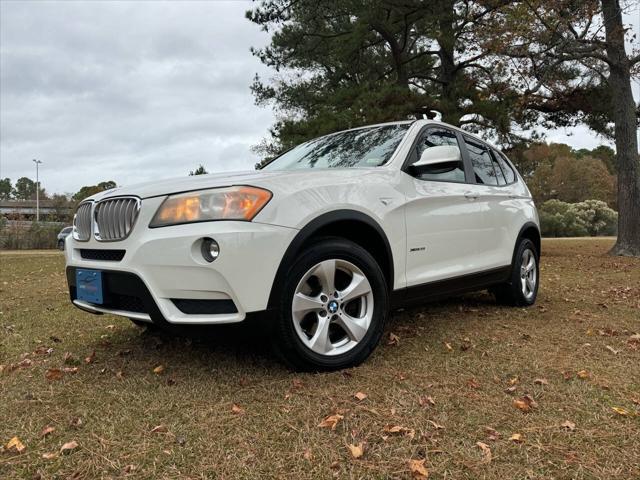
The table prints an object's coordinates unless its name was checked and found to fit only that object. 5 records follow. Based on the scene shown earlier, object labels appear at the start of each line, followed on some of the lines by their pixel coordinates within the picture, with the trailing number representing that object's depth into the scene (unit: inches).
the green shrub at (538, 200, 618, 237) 1286.9
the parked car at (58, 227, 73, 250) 1009.5
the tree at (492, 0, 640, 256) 432.1
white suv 99.0
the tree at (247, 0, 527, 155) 474.9
